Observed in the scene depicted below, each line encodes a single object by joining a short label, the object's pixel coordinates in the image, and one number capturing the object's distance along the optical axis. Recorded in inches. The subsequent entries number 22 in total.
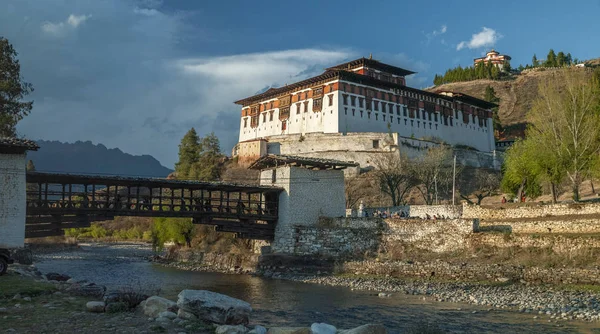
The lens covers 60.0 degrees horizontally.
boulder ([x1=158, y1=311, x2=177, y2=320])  597.6
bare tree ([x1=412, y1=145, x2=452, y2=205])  2198.1
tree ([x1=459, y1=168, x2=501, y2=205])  2464.3
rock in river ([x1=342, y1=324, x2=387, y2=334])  509.7
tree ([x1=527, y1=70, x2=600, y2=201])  1514.5
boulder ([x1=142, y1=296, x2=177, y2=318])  614.5
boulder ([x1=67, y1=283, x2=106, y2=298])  762.8
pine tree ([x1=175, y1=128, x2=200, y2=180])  3099.9
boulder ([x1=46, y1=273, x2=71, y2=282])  1036.5
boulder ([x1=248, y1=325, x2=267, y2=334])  541.7
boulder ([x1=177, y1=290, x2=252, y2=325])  601.9
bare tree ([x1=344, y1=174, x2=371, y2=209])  2370.8
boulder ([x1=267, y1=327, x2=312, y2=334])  525.7
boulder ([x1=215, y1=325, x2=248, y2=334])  533.0
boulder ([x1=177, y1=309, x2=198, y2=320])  598.5
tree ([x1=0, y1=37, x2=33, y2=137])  1569.9
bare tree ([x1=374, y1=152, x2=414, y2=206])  2101.4
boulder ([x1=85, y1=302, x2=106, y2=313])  620.4
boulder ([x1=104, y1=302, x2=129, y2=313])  627.5
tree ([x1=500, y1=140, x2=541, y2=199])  1706.4
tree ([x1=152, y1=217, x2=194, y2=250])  1942.7
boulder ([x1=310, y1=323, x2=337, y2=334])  527.8
